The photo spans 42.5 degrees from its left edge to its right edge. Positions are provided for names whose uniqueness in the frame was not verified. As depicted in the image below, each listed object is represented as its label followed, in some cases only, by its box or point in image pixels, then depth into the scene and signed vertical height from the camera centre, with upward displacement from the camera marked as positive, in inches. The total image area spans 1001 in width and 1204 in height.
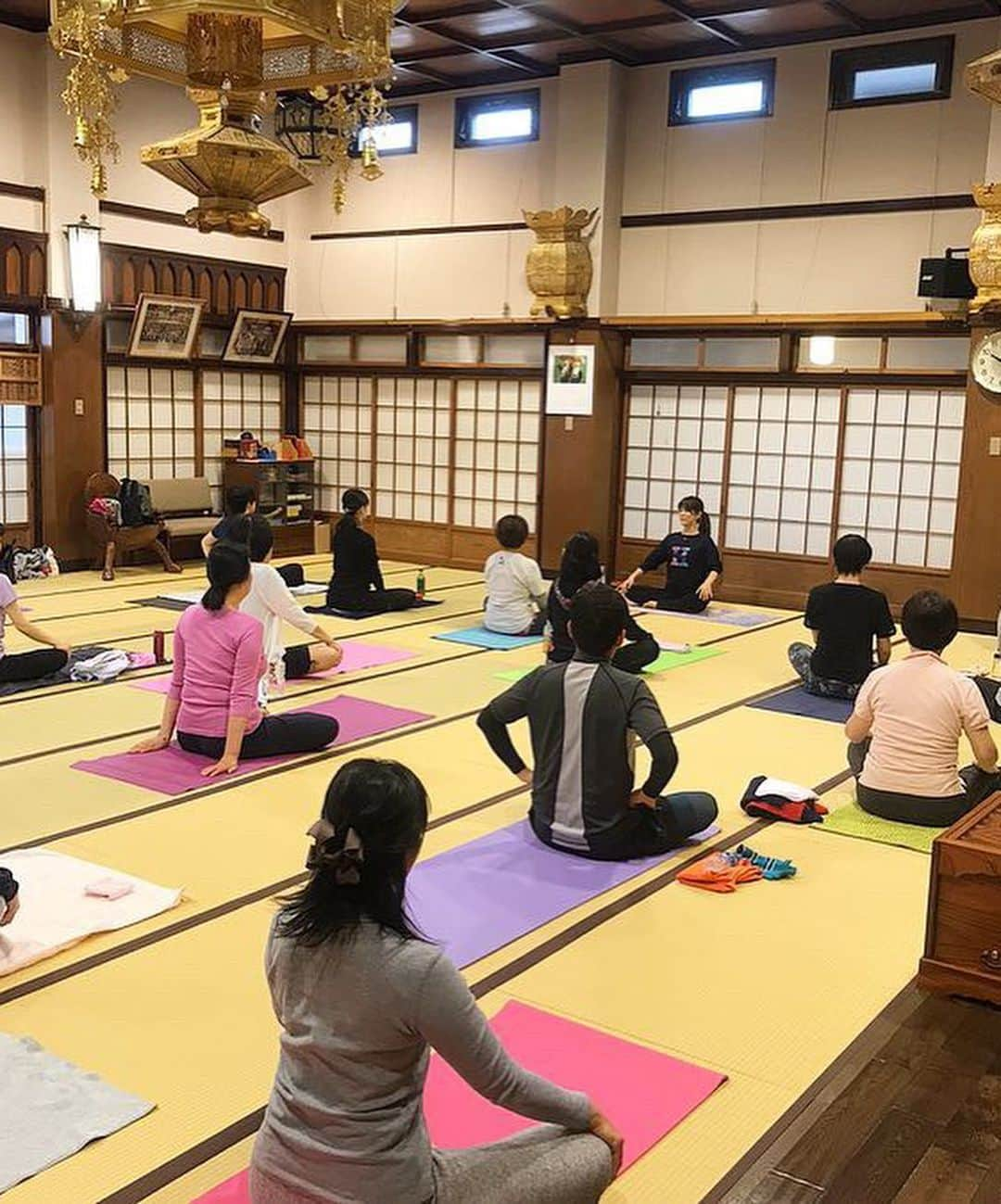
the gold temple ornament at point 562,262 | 403.2 +47.4
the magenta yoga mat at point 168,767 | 186.1 -54.9
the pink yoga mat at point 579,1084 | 96.7 -54.4
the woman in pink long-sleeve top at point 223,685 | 185.0 -41.9
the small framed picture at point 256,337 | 460.1 +23.4
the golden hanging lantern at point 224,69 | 161.3 +45.0
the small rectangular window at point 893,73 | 353.4 +98.5
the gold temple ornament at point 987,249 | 325.4 +45.8
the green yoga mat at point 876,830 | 168.4 -53.6
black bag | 406.9 -33.5
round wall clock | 339.6 +17.7
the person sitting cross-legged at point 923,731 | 162.2 -39.1
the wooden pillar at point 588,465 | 412.8 -16.2
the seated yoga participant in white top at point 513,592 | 313.1 -43.5
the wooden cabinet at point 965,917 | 120.6 -46.0
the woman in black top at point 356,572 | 329.1 -42.7
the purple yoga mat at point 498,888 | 137.1 -54.7
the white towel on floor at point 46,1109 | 94.3 -55.0
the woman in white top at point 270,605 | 225.3 -35.4
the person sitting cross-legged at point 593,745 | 148.4 -38.3
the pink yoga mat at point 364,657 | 270.4 -54.6
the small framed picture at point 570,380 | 411.5 +11.0
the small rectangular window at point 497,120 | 428.5 +98.1
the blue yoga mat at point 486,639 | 305.6 -54.5
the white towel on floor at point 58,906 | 129.9 -54.9
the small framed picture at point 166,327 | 422.9 +23.7
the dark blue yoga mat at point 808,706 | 243.1 -54.1
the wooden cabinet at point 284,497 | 460.4 -33.8
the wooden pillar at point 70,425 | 403.5 -9.8
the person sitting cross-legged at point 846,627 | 234.8 -37.3
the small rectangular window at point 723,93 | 384.8 +98.7
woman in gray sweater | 68.5 -33.0
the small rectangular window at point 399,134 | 456.4 +96.8
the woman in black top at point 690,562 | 341.4 -38.6
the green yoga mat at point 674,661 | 272.1 -54.5
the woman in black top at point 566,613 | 230.5 -38.9
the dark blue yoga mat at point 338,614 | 335.3 -53.8
